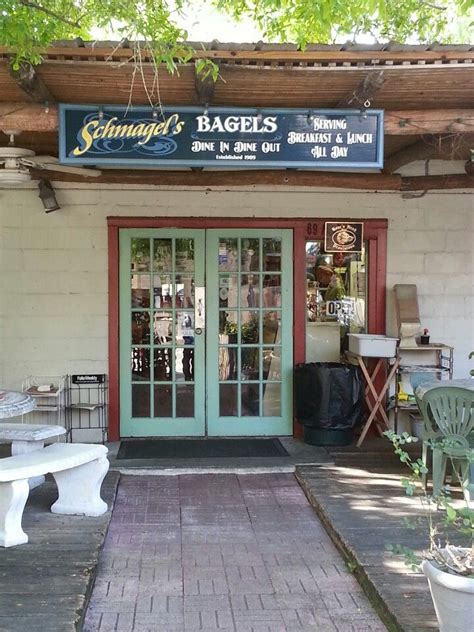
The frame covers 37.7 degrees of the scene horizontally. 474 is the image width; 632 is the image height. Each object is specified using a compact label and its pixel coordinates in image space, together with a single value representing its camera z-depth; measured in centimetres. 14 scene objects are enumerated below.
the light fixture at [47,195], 668
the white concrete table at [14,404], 441
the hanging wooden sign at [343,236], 709
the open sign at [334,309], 735
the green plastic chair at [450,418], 480
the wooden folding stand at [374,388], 664
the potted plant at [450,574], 279
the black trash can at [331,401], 662
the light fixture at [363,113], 488
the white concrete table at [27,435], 498
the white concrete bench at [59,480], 415
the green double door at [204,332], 704
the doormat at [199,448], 645
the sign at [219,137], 473
